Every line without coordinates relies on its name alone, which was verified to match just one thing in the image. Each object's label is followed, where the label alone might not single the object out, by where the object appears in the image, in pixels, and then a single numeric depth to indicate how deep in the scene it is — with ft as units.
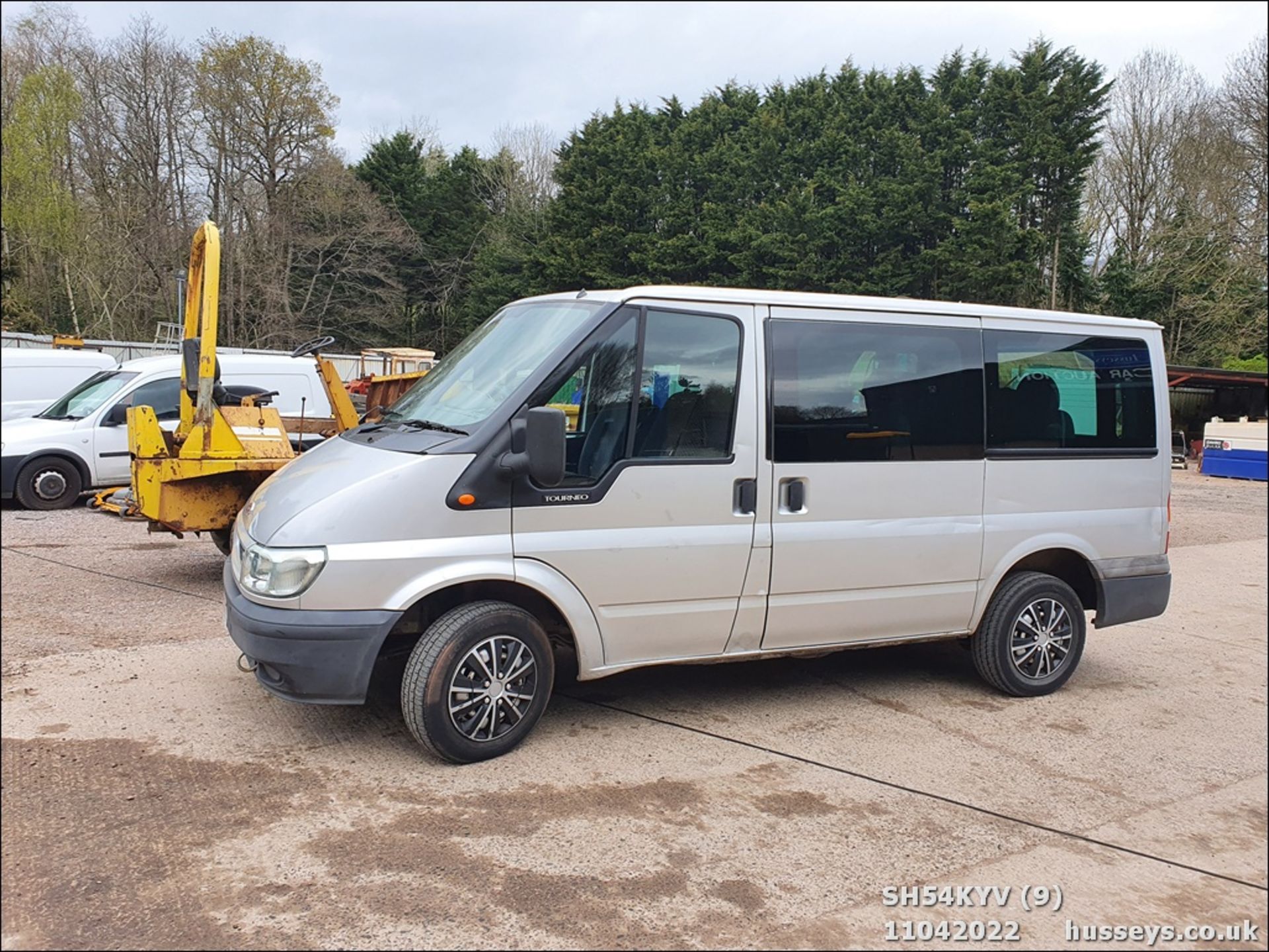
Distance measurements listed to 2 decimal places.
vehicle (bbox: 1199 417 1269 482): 76.38
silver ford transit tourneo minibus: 13.99
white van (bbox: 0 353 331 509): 38.52
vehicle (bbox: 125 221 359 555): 24.17
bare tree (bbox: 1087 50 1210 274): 120.16
